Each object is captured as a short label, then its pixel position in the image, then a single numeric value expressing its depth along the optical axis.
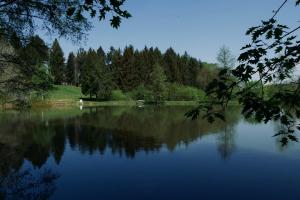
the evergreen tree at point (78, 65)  121.46
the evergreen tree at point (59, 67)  108.64
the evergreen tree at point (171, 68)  114.75
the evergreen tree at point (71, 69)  121.25
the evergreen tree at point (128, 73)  101.44
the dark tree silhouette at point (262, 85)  4.29
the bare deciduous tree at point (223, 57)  72.04
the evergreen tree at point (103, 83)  89.94
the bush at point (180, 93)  98.00
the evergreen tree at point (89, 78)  92.06
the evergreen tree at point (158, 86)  93.50
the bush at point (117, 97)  91.38
